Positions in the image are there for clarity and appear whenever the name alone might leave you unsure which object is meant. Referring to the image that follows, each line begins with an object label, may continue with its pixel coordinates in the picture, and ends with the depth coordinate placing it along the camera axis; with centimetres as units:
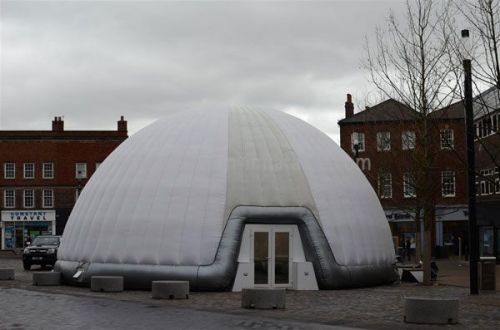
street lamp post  2147
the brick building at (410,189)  5403
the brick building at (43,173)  7281
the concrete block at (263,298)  1819
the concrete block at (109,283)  2250
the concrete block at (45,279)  2533
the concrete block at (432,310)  1564
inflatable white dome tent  2309
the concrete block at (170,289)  2048
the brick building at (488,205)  4338
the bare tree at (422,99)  2948
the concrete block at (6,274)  2803
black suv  3769
